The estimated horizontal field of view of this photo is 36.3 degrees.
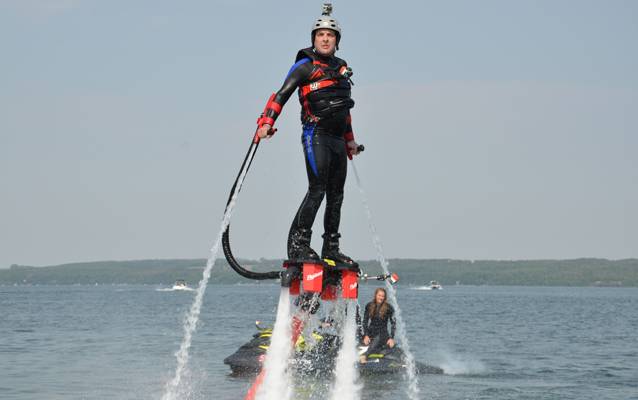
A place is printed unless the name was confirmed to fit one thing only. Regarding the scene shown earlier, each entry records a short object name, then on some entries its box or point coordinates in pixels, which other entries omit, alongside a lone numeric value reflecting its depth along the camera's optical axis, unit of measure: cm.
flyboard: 978
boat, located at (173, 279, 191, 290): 17810
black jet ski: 2231
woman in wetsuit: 2330
